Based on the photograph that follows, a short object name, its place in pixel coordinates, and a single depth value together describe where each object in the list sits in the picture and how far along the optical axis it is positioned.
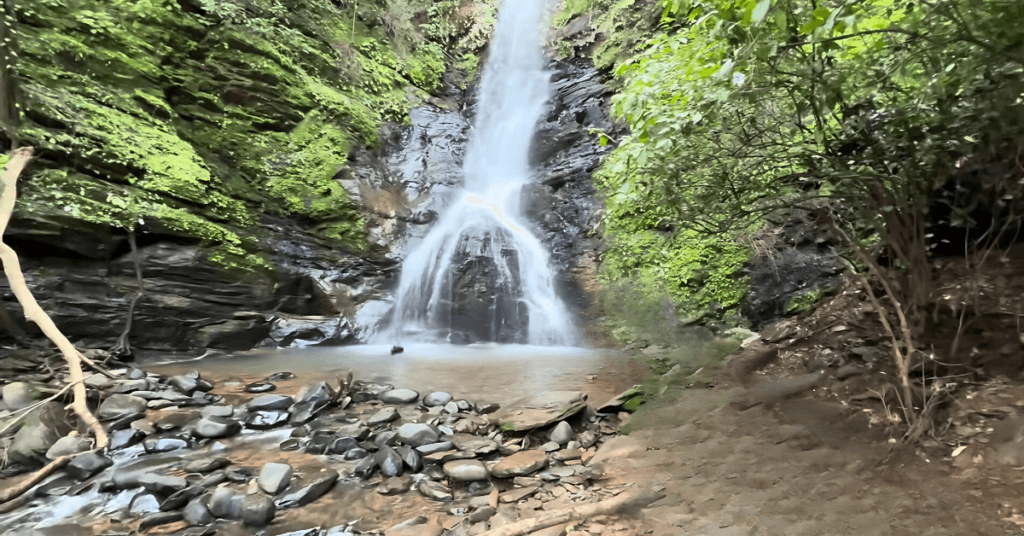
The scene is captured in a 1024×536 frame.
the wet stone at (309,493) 3.31
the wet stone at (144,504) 3.25
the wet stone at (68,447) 3.91
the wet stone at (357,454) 4.02
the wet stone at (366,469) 3.68
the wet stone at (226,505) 3.16
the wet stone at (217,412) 4.94
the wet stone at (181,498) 3.25
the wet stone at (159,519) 3.07
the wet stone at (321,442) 4.17
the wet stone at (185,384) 5.80
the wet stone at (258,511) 3.07
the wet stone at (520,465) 3.53
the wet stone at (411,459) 3.73
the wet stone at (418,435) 4.15
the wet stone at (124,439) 4.19
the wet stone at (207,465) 3.79
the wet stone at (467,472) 3.51
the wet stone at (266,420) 4.76
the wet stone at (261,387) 5.97
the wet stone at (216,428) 4.49
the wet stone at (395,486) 3.43
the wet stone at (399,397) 5.55
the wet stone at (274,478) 3.39
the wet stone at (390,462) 3.68
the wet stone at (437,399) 5.37
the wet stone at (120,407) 4.75
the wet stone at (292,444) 4.28
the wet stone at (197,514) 3.10
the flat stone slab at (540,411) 4.34
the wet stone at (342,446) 4.13
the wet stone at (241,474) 3.67
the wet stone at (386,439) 4.14
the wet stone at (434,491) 3.31
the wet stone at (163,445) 4.19
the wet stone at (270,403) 5.19
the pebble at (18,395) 4.76
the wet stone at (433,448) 3.96
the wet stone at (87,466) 3.71
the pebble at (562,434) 4.08
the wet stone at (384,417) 4.80
